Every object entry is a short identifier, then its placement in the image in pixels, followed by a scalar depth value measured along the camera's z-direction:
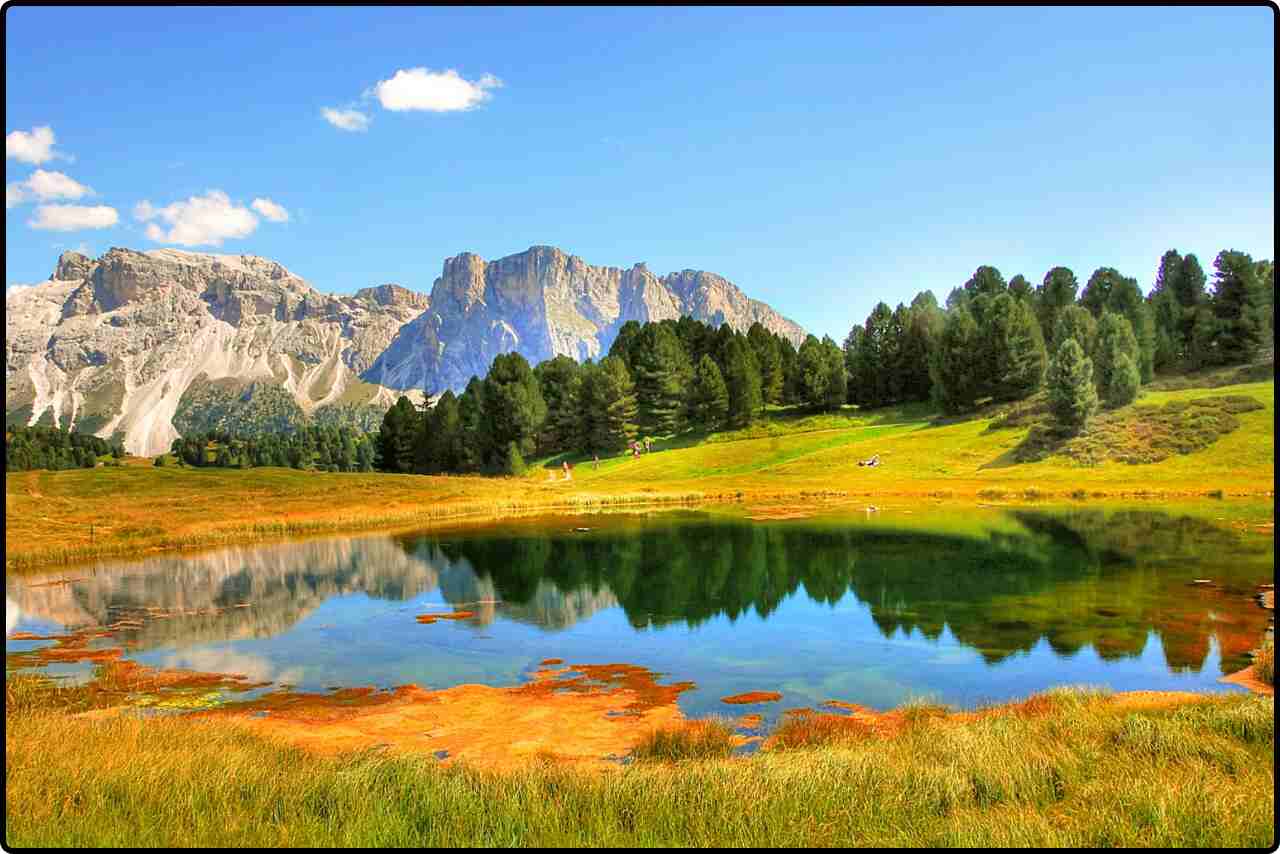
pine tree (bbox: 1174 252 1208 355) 123.81
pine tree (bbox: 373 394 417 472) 132.00
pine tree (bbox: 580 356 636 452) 112.00
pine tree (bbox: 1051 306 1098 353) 91.06
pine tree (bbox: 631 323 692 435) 119.44
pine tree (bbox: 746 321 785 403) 120.25
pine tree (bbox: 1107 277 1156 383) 99.25
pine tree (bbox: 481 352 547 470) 116.25
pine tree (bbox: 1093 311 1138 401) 82.50
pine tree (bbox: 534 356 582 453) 116.81
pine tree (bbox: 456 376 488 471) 121.12
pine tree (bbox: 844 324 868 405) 119.49
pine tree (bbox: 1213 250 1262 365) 100.75
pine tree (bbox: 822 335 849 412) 115.94
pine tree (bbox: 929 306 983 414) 104.25
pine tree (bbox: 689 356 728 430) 113.00
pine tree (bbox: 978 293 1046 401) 100.62
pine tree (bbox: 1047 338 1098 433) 76.81
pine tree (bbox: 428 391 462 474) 124.54
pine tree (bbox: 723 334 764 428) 113.12
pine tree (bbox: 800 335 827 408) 115.19
